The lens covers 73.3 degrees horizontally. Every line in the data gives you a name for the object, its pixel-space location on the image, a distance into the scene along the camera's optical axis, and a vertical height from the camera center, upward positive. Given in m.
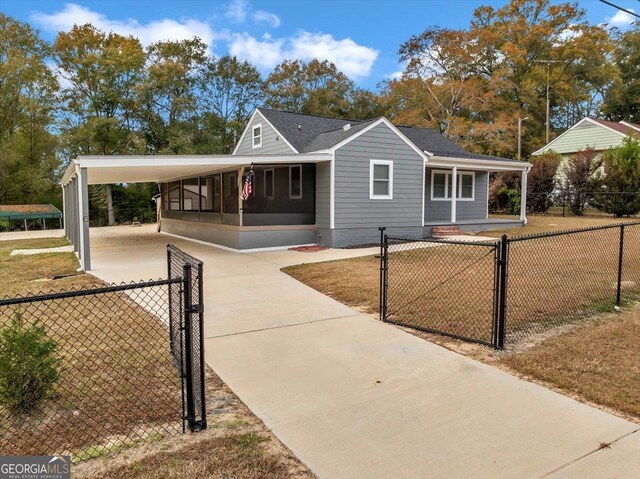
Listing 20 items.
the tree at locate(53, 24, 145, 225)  24.64 +6.53
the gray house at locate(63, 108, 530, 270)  12.37 +0.48
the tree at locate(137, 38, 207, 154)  27.00 +6.71
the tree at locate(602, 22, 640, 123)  36.00 +9.78
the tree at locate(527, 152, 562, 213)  21.19 +0.76
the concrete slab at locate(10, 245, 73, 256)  12.25 -1.50
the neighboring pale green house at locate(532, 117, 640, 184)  25.12 +3.84
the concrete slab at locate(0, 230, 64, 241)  18.00 -1.58
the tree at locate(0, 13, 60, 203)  24.20 +4.89
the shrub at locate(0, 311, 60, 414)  2.97 -1.18
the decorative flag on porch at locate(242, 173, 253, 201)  11.68 +0.35
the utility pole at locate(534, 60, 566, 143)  31.41 +9.46
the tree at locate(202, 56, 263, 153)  31.52 +8.14
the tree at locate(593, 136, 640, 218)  17.58 +0.75
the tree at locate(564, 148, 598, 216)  19.66 +0.95
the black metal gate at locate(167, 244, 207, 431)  2.82 -1.11
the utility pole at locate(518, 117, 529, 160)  27.03 +4.29
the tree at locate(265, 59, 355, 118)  33.81 +8.88
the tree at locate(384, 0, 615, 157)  29.55 +9.52
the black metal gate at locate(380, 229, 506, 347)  4.83 -1.45
